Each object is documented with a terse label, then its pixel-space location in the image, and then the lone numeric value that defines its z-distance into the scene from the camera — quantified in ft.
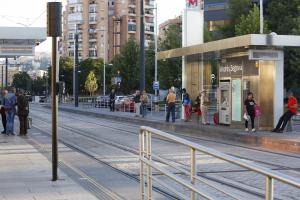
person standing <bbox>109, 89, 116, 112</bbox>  156.35
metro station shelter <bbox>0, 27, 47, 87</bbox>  99.30
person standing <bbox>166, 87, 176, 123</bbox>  96.82
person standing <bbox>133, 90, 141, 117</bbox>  121.28
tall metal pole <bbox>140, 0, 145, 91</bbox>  124.88
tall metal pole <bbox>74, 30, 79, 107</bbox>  214.65
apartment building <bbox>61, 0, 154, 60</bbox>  507.30
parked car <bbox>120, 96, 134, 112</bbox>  162.18
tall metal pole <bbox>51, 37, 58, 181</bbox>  34.53
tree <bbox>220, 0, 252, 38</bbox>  214.69
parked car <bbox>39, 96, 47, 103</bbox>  364.81
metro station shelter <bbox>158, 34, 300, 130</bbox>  71.36
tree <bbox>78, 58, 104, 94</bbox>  358.47
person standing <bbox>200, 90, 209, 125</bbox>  89.92
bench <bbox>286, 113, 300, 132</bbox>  75.05
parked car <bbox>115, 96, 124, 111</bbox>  171.22
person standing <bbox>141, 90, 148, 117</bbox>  117.27
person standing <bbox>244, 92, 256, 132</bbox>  70.79
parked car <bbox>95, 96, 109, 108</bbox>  195.72
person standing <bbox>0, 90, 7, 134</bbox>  74.63
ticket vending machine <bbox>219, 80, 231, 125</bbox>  82.69
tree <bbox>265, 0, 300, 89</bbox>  180.86
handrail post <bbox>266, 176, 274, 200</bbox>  13.47
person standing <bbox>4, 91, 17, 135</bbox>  73.61
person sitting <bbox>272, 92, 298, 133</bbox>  71.31
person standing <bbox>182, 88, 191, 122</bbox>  95.55
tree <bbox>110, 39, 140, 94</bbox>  260.42
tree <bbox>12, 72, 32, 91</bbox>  452.35
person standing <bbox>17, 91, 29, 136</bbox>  74.43
